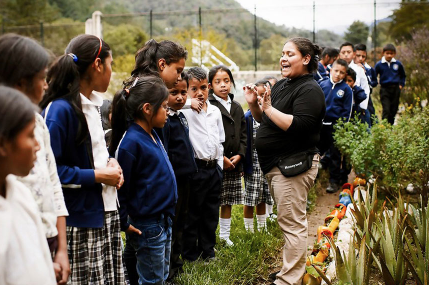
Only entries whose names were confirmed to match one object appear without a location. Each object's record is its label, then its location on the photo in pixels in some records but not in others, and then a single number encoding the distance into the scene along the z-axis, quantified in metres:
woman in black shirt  3.89
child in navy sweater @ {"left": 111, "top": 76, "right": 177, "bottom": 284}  3.16
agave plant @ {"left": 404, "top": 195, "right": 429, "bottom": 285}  3.42
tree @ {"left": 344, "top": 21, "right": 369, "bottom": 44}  26.19
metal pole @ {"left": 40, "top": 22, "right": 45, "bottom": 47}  27.35
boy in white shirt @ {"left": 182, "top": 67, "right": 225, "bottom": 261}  4.45
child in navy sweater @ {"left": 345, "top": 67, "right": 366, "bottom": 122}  7.65
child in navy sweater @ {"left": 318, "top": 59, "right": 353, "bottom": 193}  7.28
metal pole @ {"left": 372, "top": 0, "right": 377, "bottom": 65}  21.97
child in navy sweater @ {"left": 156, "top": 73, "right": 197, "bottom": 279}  4.02
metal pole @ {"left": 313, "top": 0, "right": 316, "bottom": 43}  22.34
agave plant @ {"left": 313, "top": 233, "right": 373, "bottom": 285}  3.41
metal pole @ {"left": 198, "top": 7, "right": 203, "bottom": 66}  19.82
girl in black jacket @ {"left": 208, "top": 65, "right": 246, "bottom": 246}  5.12
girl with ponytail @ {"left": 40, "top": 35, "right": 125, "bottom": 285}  2.55
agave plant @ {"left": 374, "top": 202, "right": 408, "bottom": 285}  3.47
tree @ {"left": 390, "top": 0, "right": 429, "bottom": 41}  25.39
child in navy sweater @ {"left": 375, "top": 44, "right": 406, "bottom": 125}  11.28
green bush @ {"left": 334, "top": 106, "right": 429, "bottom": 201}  5.31
